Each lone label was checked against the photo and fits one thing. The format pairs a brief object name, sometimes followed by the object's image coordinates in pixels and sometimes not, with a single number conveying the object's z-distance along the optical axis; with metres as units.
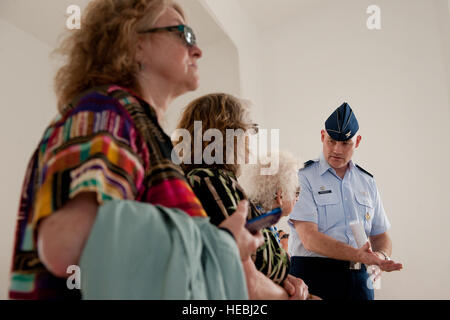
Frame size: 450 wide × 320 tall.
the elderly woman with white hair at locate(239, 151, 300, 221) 2.12
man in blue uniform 2.31
